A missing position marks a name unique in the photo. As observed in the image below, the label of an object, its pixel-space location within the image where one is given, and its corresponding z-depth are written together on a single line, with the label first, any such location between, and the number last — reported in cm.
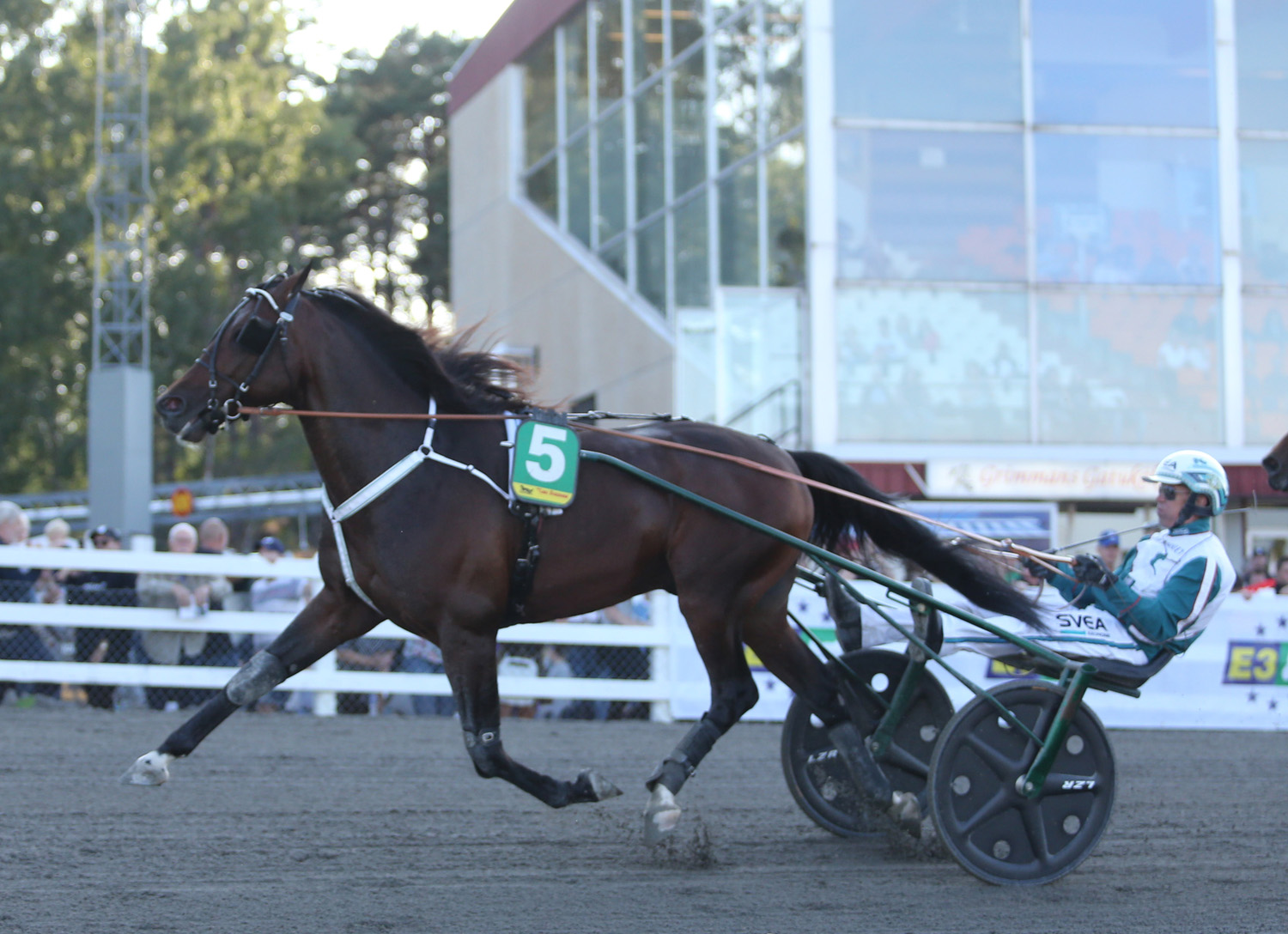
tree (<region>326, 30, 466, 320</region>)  6894
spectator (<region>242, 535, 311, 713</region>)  1991
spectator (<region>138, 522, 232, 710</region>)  1928
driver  976
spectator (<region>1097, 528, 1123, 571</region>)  2150
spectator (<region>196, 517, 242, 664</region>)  1961
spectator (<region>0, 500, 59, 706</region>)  1912
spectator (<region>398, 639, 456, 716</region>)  2019
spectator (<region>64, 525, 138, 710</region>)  1931
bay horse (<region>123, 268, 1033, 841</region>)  980
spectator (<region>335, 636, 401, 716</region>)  2030
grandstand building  2886
